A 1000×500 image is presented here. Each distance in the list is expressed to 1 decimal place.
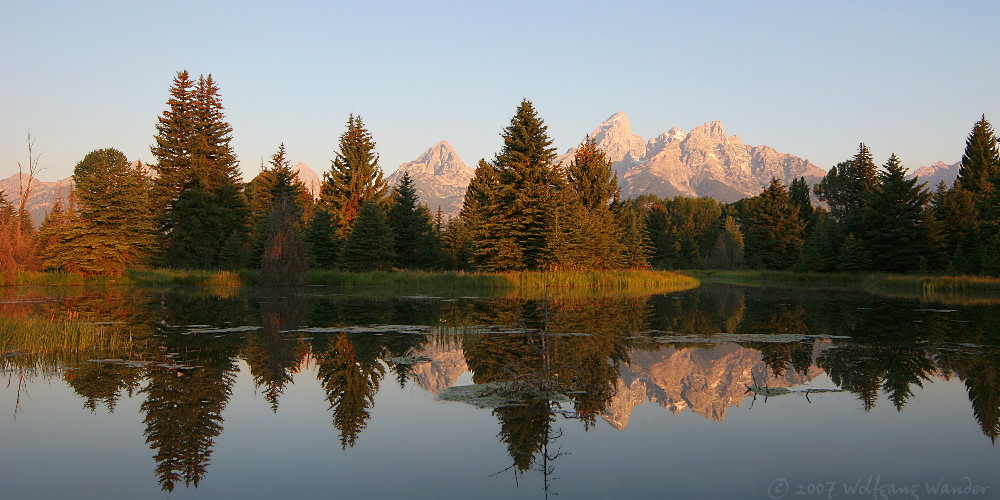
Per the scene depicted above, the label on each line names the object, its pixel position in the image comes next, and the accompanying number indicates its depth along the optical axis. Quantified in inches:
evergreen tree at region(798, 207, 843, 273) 2170.3
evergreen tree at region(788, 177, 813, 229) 3009.4
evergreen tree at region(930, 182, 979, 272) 1936.5
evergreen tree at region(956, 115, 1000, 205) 2449.6
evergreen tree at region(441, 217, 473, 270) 2107.5
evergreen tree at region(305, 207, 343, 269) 1881.2
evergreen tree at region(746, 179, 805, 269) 2640.3
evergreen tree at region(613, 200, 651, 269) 2162.9
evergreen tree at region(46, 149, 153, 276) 1558.8
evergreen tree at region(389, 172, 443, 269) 2007.9
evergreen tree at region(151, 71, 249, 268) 2041.1
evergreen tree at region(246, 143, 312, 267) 2352.4
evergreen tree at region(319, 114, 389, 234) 2303.2
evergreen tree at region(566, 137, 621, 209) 2000.5
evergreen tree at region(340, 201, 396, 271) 1804.9
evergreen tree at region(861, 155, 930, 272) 2031.3
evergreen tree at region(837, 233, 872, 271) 2060.8
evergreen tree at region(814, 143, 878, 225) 2802.7
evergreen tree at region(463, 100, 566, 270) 1649.9
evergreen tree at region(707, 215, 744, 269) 3230.8
